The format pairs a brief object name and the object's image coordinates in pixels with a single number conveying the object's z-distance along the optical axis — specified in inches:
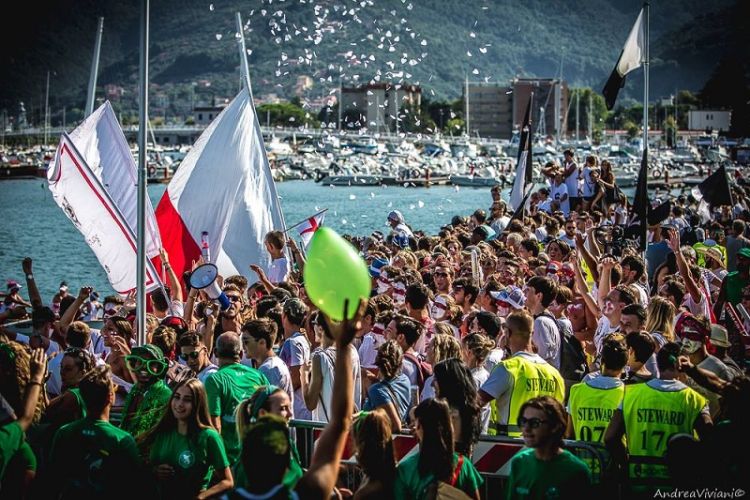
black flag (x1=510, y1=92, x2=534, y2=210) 820.0
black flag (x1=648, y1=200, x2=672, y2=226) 575.2
